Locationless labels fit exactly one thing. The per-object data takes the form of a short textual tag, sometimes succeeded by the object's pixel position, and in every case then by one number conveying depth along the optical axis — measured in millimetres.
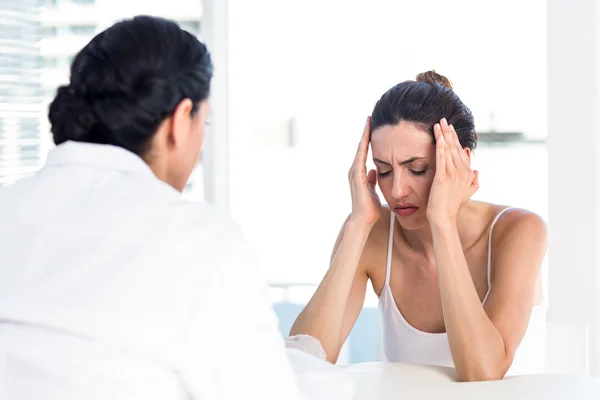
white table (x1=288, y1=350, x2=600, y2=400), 2594
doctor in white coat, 2251
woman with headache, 2923
